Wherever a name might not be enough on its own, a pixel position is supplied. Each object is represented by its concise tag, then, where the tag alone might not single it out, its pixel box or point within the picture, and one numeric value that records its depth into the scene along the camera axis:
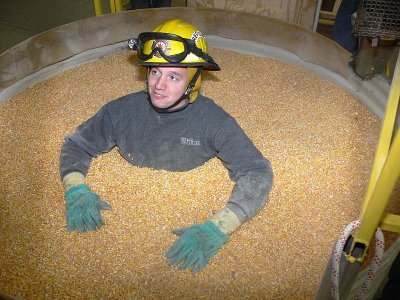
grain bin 2.02
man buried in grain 2.17
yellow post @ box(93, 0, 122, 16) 4.03
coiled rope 1.22
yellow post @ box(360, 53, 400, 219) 1.32
